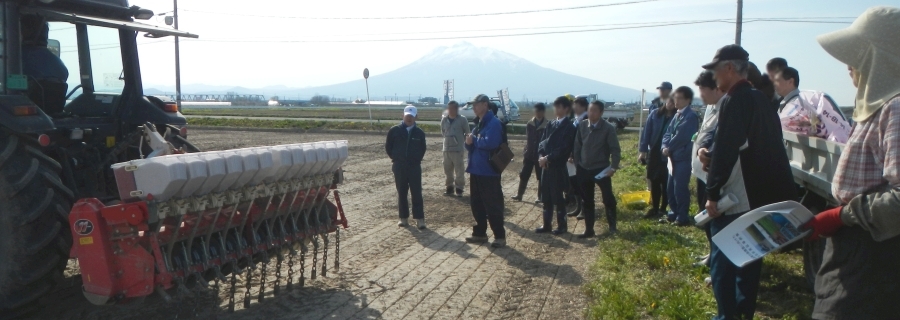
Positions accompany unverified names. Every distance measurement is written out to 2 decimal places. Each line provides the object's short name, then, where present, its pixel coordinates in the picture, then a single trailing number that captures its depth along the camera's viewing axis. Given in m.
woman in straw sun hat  2.61
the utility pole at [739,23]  21.31
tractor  4.28
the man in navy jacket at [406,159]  8.55
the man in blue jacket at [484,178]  7.46
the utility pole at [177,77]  31.62
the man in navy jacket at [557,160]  8.09
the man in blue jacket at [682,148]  7.98
